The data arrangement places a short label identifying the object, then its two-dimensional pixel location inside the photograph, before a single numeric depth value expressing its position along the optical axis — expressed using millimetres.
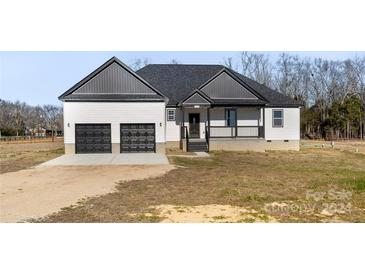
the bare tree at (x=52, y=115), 72250
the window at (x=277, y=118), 25766
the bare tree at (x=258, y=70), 56594
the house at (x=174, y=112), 20859
